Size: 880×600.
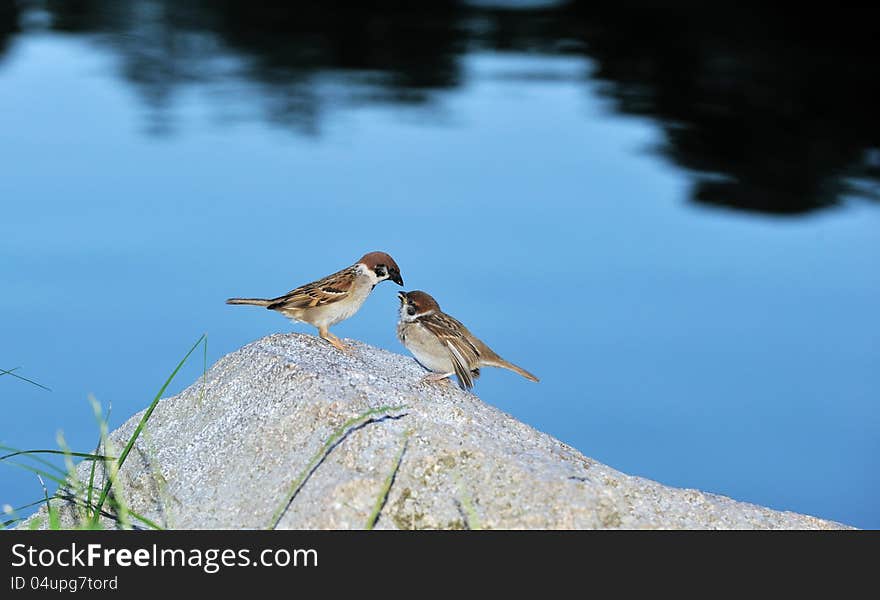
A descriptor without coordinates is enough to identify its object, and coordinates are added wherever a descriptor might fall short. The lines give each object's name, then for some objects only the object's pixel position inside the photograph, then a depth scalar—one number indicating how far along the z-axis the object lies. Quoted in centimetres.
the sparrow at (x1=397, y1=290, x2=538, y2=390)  827
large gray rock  660
